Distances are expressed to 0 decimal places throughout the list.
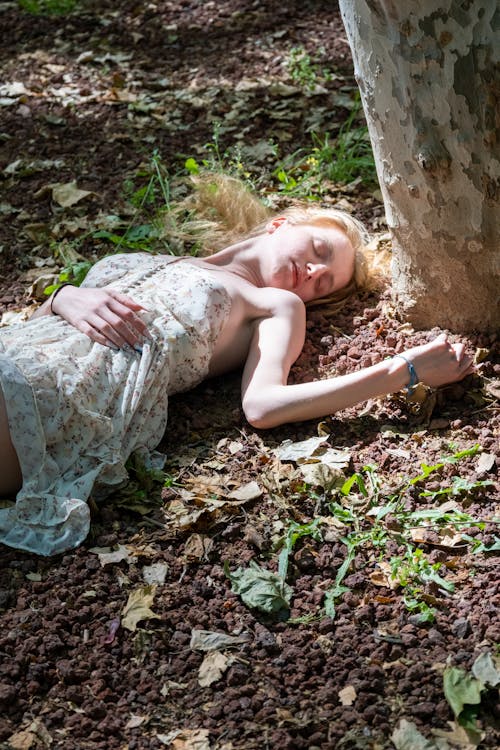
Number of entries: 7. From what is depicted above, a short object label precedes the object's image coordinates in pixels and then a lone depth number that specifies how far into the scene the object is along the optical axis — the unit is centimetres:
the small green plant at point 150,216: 504
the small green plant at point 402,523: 292
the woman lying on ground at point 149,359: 328
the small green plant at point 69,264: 479
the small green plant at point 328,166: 538
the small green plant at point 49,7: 781
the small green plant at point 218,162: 540
